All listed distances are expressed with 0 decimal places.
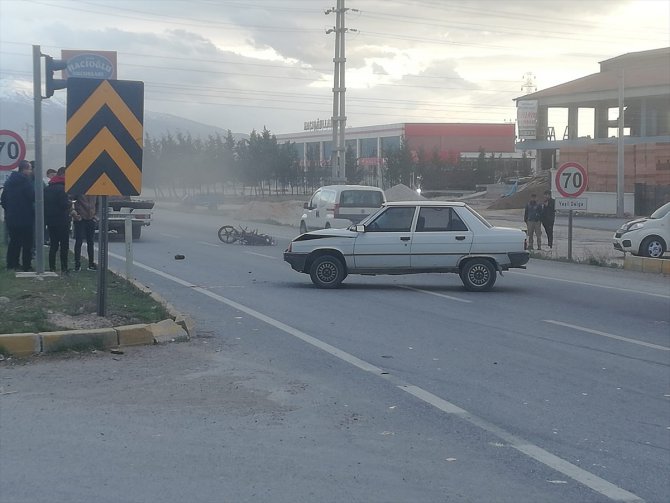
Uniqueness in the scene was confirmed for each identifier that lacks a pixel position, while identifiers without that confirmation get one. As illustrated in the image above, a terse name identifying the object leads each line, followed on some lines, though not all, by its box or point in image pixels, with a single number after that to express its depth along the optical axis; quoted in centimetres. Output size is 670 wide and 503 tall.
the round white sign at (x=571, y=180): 2355
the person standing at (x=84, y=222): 1671
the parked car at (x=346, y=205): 2773
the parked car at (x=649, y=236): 2458
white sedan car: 1630
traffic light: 1444
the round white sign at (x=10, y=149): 1742
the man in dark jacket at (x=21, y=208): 1562
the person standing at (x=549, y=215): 2805
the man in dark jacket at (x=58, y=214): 1565
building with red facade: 9331
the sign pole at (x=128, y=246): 1543
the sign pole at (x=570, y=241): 2461
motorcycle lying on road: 2889
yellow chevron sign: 1066
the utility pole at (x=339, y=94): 4656
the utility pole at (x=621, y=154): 4856
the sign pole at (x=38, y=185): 1484
